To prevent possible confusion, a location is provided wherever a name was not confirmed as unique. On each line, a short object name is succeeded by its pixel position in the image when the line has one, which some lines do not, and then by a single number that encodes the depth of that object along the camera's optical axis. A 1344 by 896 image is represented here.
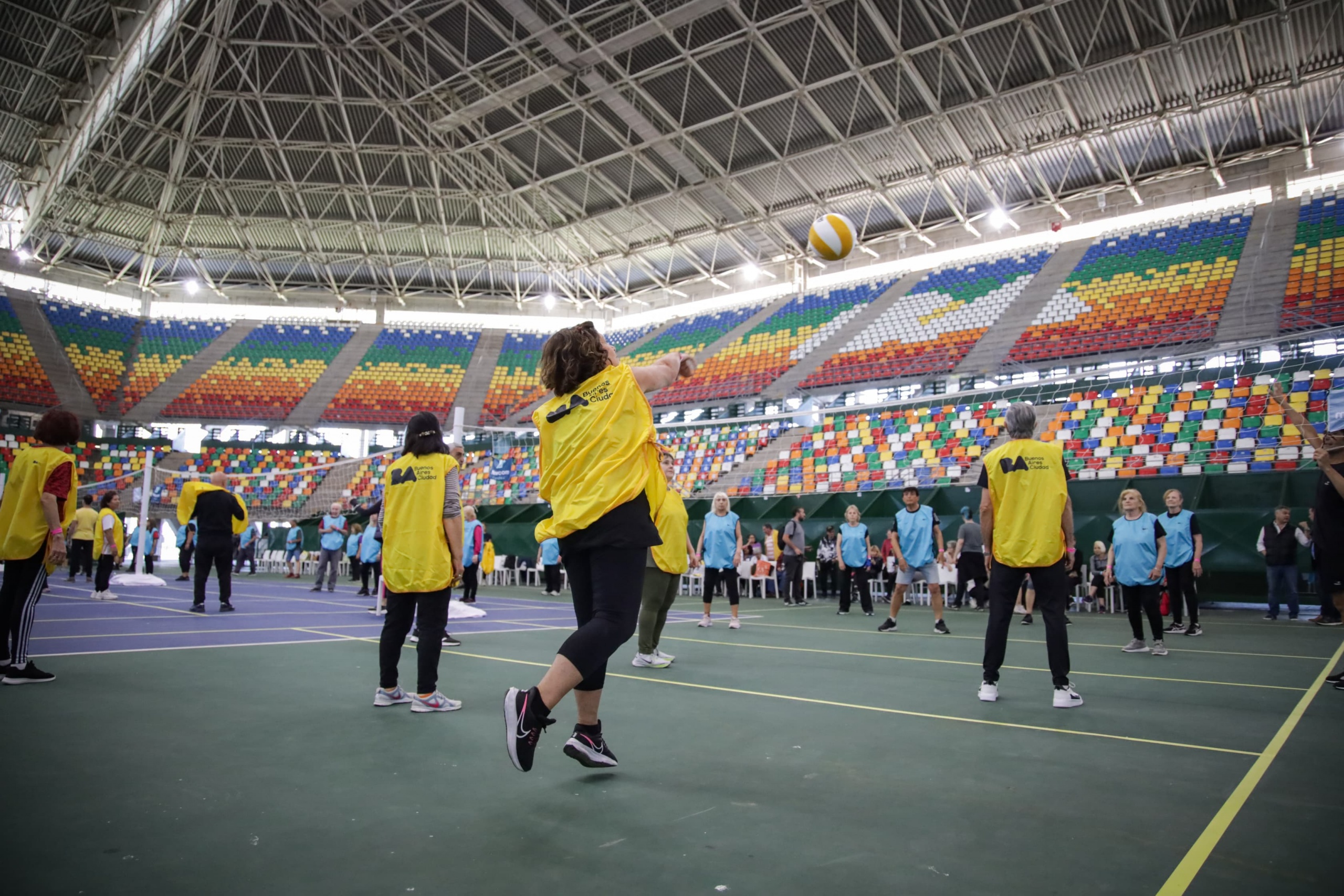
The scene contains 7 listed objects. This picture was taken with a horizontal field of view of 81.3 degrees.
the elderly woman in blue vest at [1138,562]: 7.66
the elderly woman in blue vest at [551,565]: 18.92
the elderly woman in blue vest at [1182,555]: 9.22
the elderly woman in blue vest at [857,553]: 13.04
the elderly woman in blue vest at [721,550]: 10.88
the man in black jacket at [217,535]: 10.31
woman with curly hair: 2.97
